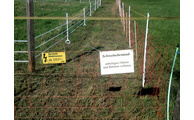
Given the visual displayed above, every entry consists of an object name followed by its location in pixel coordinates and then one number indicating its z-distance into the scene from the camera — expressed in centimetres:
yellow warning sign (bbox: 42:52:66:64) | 372
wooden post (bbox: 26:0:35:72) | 485
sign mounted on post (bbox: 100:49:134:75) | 292
